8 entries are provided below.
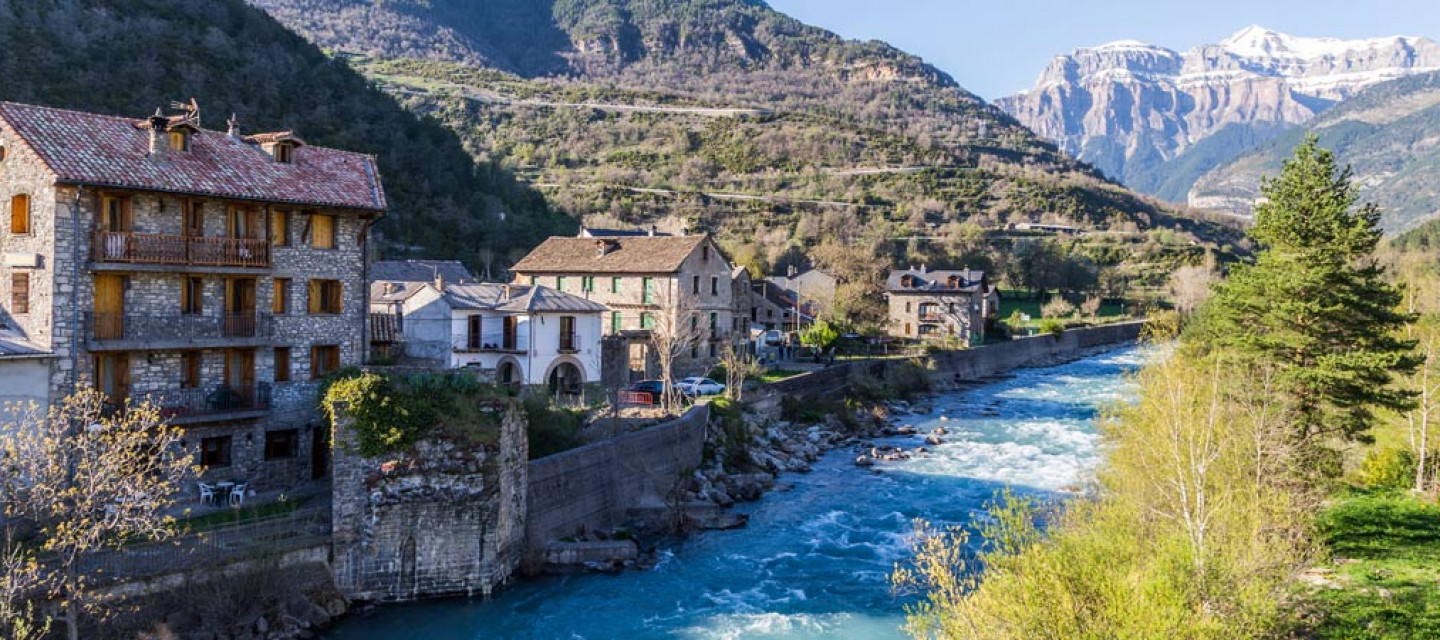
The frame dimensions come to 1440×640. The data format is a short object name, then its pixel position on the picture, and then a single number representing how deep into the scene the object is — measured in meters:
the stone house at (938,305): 81.50
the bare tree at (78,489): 17.08
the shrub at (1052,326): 90.44
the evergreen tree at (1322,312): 29.02
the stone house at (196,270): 23.69
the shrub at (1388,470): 34.28
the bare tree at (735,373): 45.16
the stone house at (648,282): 51.16
